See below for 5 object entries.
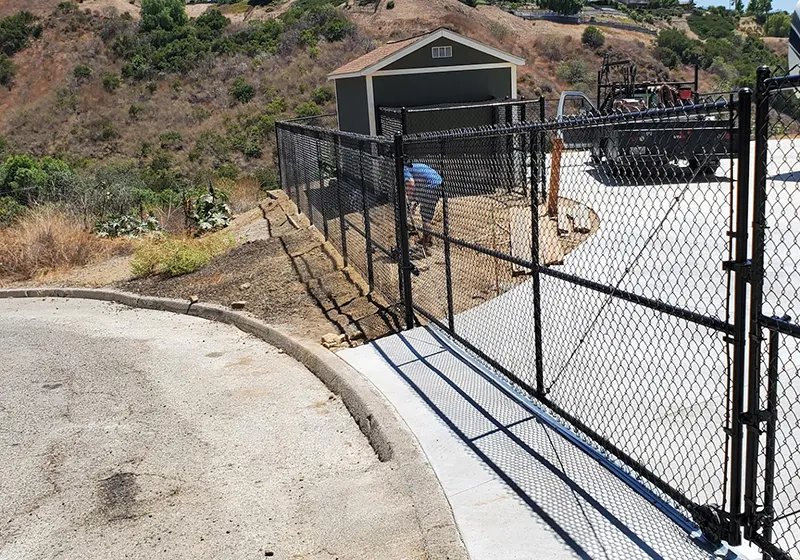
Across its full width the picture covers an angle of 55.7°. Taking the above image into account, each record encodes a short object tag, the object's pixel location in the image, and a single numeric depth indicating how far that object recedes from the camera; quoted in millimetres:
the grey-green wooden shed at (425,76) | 19312
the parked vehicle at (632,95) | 17938
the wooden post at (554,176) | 10777
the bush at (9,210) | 18500
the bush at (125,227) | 16125
